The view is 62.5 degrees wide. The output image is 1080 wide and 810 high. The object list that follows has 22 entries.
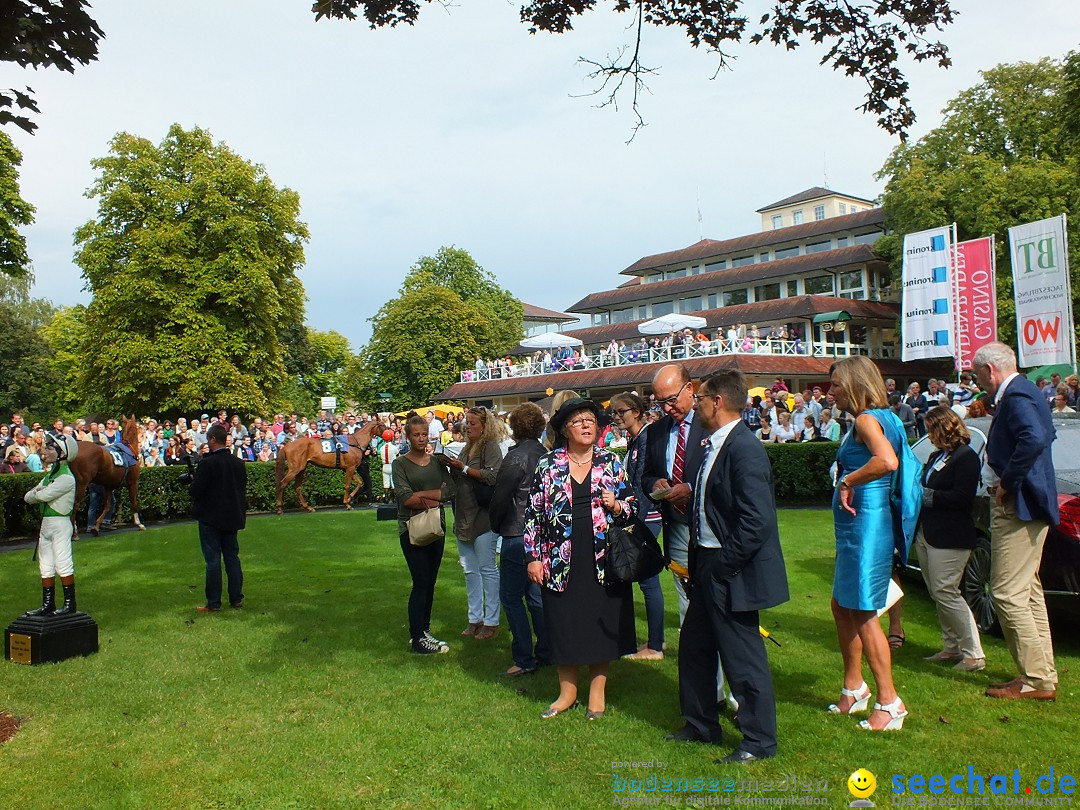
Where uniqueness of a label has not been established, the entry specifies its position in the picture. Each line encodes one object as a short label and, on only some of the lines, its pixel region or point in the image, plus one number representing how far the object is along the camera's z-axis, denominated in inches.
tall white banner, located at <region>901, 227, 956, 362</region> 745.6
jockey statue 303.9
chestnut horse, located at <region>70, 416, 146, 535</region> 612.7
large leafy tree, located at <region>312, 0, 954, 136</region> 267.3
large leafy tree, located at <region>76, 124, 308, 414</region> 1437.0
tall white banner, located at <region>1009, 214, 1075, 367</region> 605.6
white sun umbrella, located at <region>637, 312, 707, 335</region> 1622.8
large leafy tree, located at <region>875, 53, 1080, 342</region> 1499.8
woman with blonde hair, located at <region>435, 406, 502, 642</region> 292.5
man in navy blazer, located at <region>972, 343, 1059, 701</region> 210.7
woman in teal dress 197.0
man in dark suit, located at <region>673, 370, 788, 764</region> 182.7
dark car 245.4
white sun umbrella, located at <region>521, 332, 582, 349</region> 1909.4
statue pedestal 285.6
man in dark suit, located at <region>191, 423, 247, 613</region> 369.4
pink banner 726.5
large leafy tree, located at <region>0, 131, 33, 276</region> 988.6
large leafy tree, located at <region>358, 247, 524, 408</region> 2484.0
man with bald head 228.7
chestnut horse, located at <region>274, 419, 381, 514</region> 804.6
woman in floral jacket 214.5
